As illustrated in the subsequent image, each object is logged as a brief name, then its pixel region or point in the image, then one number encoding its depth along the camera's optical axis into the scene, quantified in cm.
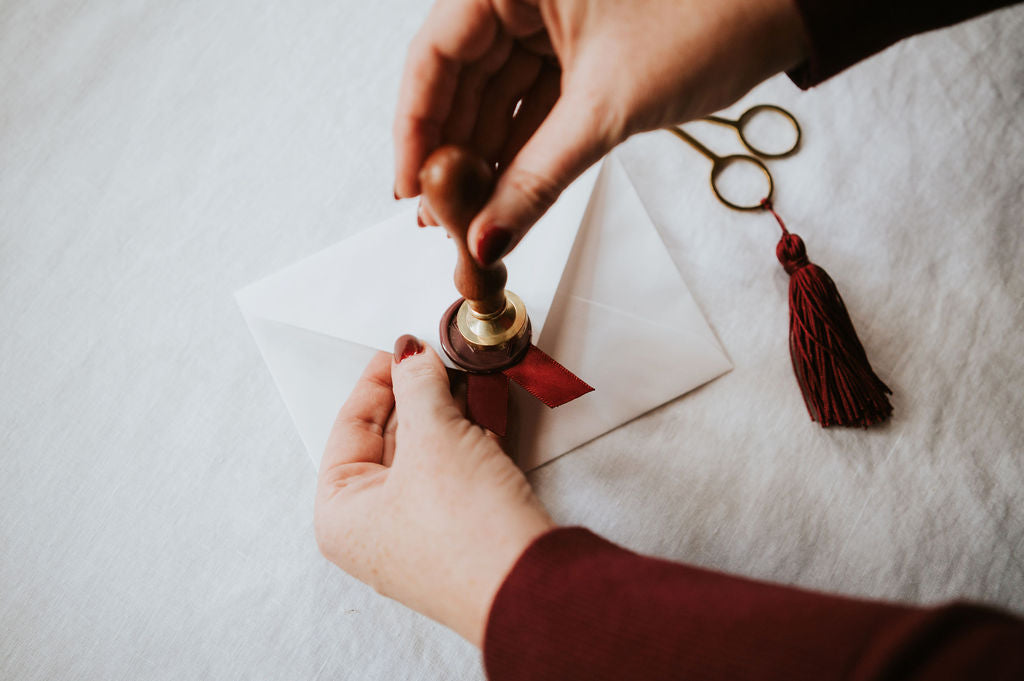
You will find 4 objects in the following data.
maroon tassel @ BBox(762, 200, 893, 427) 53
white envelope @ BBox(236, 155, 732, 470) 55
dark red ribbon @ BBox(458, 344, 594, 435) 52
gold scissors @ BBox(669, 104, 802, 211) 61
